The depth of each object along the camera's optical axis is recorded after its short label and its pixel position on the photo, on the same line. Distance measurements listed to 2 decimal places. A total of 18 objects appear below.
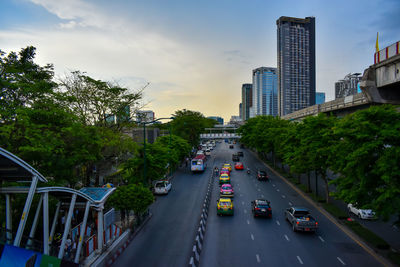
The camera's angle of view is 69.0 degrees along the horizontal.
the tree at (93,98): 29.02
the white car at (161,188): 35.50
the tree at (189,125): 72.85
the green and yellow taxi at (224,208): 26.12
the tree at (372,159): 14.41
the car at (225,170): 45.02
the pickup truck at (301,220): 21.20
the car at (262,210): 25.36
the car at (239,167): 56.12
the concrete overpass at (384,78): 18.33
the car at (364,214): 24.67
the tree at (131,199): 21.50
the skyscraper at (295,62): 185.12
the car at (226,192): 33.44
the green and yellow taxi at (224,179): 40.91
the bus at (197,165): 51.78
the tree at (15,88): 18.44
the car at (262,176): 44.66
